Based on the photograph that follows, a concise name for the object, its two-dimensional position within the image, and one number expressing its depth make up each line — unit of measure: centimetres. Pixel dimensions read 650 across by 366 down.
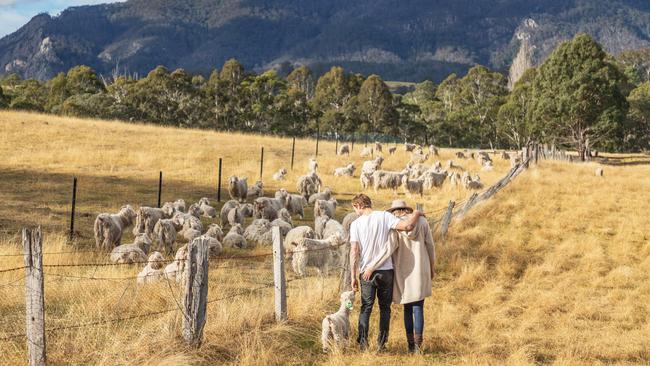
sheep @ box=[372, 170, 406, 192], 2833
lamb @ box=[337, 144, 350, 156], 4126
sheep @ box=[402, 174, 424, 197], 2712
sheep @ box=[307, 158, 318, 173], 3277
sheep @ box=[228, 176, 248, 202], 2309
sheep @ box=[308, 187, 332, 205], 2273
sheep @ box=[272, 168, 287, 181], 3053
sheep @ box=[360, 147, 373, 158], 4216
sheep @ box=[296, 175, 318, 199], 2556
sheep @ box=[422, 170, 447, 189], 2920
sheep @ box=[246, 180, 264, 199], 2470
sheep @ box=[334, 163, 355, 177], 3284
